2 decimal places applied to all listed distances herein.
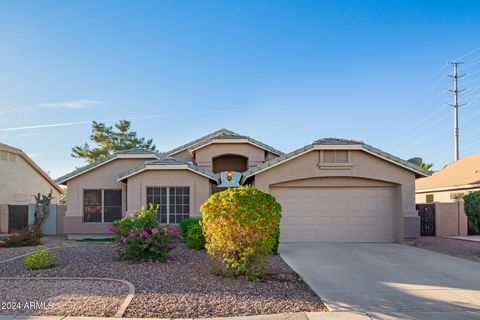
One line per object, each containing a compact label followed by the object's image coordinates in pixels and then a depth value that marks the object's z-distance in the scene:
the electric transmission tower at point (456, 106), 45.22
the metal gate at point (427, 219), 19.70
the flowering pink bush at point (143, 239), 10.69
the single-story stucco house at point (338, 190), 15.41
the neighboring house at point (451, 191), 19.77
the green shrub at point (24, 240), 15.40
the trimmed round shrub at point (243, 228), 8.28
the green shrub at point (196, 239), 13.35
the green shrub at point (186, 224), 14.93
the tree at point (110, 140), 38.97
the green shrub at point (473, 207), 13.02
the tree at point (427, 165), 41.31
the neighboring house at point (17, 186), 22.33
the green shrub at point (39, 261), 9.70
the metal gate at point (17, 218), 22.30
